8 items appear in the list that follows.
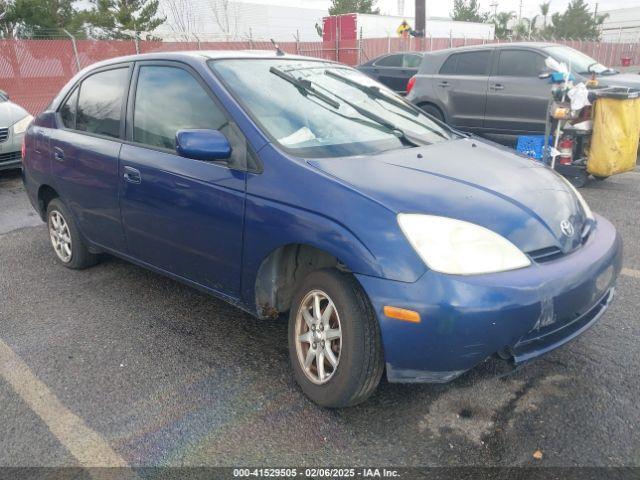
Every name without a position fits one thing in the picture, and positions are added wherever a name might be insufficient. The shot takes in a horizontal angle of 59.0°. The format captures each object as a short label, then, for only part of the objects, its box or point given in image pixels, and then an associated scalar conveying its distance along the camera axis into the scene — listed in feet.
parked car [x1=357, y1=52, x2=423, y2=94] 50.16
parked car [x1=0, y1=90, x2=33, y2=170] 25.99
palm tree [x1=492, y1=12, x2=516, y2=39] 178.68
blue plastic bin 22.38
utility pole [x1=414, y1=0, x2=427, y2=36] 73.46
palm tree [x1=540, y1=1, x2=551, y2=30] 196.95
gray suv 26.37
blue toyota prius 7.52
